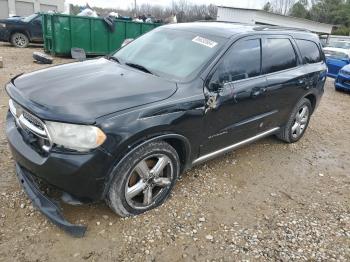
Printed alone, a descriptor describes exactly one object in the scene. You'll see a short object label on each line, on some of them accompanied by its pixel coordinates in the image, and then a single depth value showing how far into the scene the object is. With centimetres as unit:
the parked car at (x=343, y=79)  1012
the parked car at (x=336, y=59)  1205
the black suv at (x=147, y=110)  261
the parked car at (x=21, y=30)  1365
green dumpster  1206
